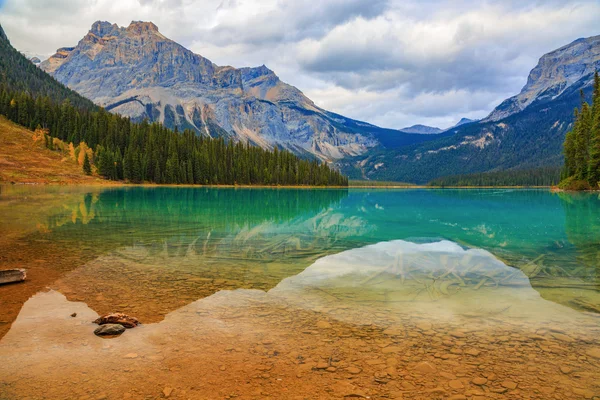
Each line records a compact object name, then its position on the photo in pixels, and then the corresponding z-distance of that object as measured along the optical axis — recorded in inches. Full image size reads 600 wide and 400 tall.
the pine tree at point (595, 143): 3088.3
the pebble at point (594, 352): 314.7
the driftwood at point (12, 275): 499.4
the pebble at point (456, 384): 264.4
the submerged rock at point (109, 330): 346.5
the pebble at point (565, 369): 284.7
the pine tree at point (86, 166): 4960.6
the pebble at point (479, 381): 270.1
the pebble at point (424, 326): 378.9
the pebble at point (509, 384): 263.7
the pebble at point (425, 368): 286.7
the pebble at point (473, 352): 319.0
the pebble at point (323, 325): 378.3
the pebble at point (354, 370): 284.4
